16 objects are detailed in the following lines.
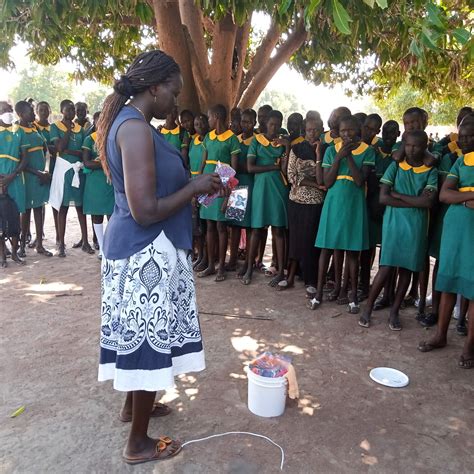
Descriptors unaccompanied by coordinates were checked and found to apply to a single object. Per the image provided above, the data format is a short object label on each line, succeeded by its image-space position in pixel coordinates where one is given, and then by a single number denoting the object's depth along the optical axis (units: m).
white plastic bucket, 2.80
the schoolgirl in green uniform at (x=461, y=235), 3.50
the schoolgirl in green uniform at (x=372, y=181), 4.84
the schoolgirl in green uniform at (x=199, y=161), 5.62
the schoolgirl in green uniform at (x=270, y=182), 5.30
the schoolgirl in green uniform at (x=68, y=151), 6.46
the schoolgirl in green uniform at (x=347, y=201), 4.43
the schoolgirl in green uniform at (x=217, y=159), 5.39
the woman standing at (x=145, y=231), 2.00
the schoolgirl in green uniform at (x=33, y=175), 6.12
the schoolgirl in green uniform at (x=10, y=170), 5.89
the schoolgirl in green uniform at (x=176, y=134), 6.04
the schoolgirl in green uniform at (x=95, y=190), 6.38
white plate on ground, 3.26
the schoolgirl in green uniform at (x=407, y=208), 3.99
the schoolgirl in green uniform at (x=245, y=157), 5.52
